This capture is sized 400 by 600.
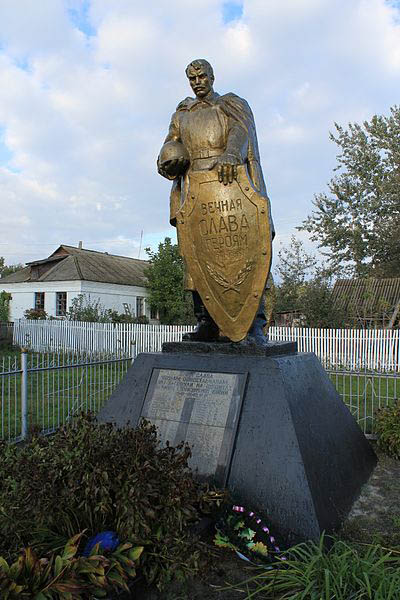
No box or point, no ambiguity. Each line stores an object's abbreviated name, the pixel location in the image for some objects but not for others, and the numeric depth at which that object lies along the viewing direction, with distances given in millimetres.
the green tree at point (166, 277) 29156
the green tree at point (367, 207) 23438
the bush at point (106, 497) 2459
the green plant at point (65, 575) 1983
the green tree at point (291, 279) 24950
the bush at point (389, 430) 5184
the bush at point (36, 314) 24375
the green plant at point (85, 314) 20744
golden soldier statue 4133
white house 27719
